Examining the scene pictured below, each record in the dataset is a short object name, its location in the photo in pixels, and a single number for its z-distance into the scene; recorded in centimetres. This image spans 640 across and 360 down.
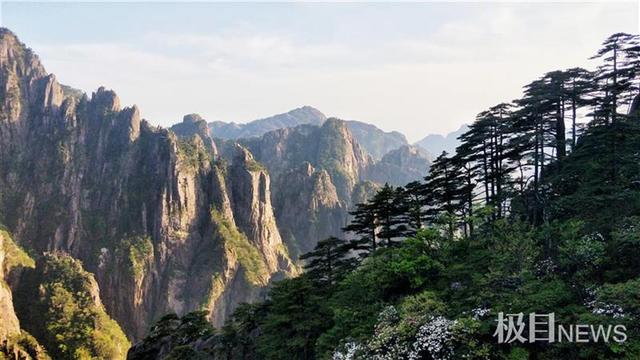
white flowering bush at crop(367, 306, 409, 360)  2139
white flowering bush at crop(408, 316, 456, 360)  2028
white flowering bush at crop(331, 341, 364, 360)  2312
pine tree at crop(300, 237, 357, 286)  3990
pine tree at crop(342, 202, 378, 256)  4003
